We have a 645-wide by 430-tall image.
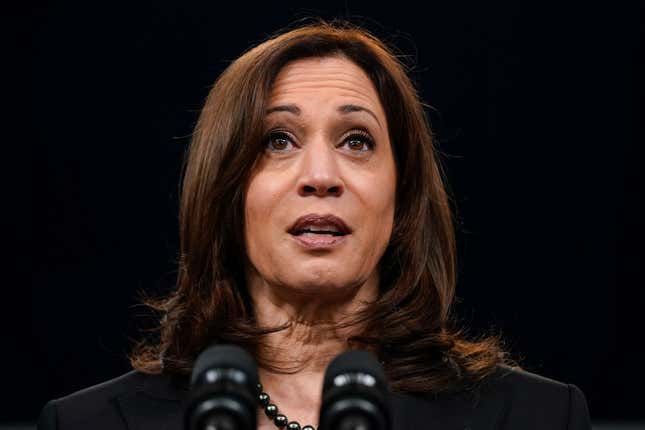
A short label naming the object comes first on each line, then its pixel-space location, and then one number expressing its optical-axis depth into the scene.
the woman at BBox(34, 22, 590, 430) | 3.66
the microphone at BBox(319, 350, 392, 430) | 3.29
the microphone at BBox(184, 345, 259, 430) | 3.28
